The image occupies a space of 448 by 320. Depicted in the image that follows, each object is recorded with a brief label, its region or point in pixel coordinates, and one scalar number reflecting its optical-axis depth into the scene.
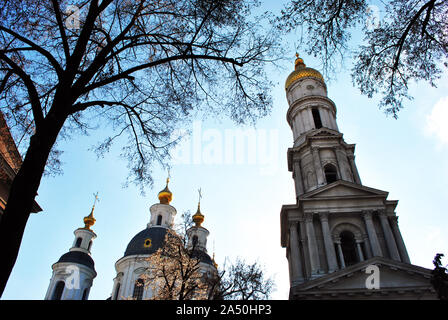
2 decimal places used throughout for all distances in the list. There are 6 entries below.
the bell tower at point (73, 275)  45.28
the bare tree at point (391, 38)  8.37
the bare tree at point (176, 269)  21.44
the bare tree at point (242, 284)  21.95
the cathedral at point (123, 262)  41.44
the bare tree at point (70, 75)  5.59
